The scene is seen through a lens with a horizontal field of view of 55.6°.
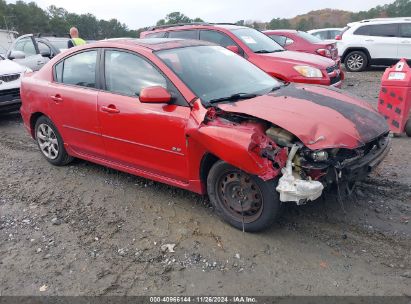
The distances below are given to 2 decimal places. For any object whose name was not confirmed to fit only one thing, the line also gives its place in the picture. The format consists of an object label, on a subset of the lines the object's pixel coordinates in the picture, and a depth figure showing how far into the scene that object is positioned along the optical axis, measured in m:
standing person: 8.93
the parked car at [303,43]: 11.15
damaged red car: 3.22
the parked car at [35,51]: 10.39
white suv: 12.62
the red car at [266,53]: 7.40
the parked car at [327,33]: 19.31
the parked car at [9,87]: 7.77
